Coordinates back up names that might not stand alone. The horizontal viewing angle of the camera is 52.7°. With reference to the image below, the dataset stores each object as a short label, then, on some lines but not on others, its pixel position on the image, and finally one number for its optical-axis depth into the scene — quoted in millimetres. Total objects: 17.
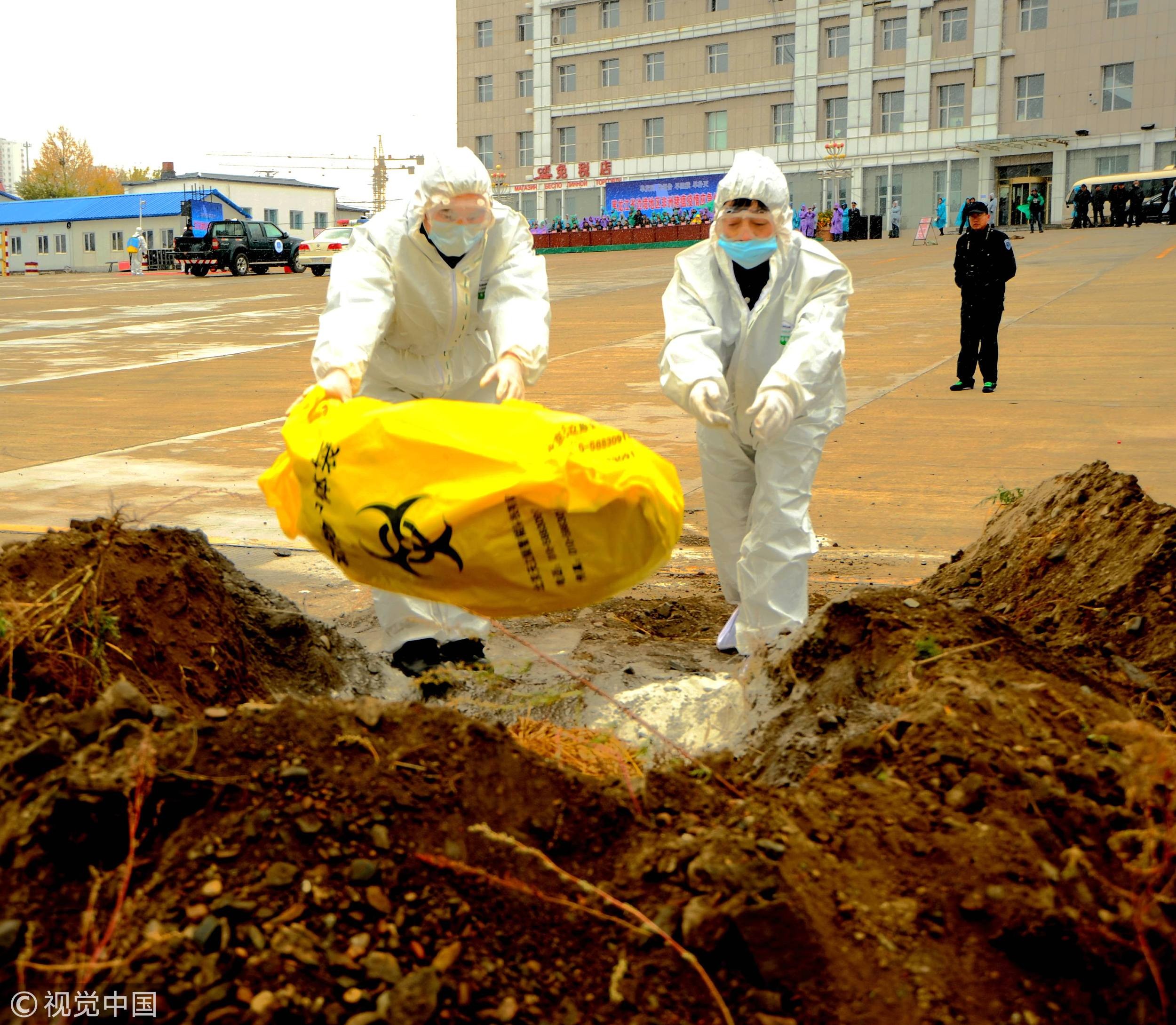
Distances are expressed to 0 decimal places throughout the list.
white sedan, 32562
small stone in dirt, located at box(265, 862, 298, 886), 1984
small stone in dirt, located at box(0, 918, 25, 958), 1857
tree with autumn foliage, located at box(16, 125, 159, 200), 78812
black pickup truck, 33406
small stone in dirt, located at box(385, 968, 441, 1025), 1809
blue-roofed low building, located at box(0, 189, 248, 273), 56250
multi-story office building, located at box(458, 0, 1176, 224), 45281
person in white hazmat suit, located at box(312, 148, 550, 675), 3738
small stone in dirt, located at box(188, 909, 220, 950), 1867
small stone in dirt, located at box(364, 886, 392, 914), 1979
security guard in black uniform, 10242
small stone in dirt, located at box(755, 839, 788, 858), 2031
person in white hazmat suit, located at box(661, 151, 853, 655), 3949
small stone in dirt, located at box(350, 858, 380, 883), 2020
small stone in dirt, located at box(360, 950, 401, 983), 1867
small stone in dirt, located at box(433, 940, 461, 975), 1900
